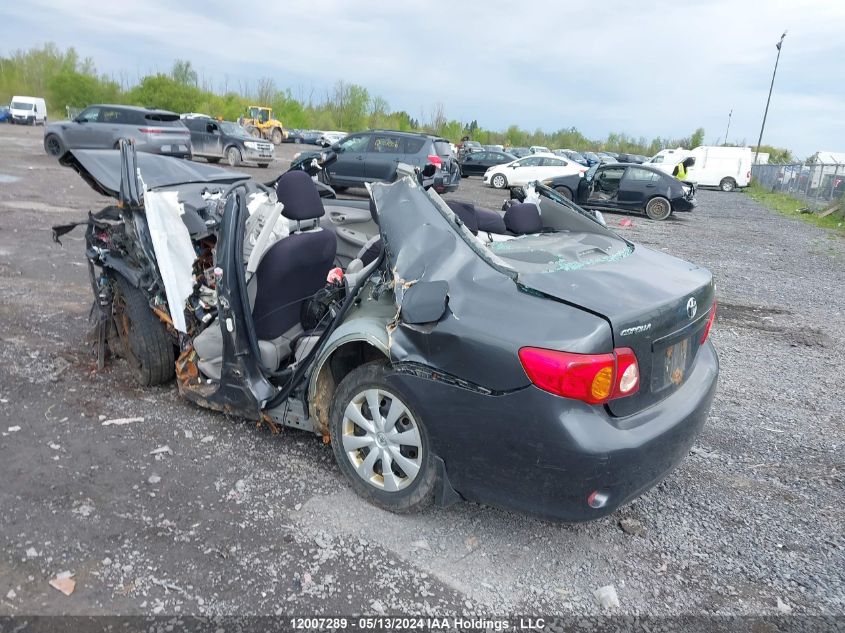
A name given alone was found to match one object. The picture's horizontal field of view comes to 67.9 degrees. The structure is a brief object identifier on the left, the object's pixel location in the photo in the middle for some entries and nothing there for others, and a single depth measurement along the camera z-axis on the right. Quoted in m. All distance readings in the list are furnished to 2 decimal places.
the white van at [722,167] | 34.47
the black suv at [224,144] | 23.11
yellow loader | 43.62
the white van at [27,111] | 46.53
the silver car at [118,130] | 19.00
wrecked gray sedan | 2.39
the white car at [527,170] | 22.39
